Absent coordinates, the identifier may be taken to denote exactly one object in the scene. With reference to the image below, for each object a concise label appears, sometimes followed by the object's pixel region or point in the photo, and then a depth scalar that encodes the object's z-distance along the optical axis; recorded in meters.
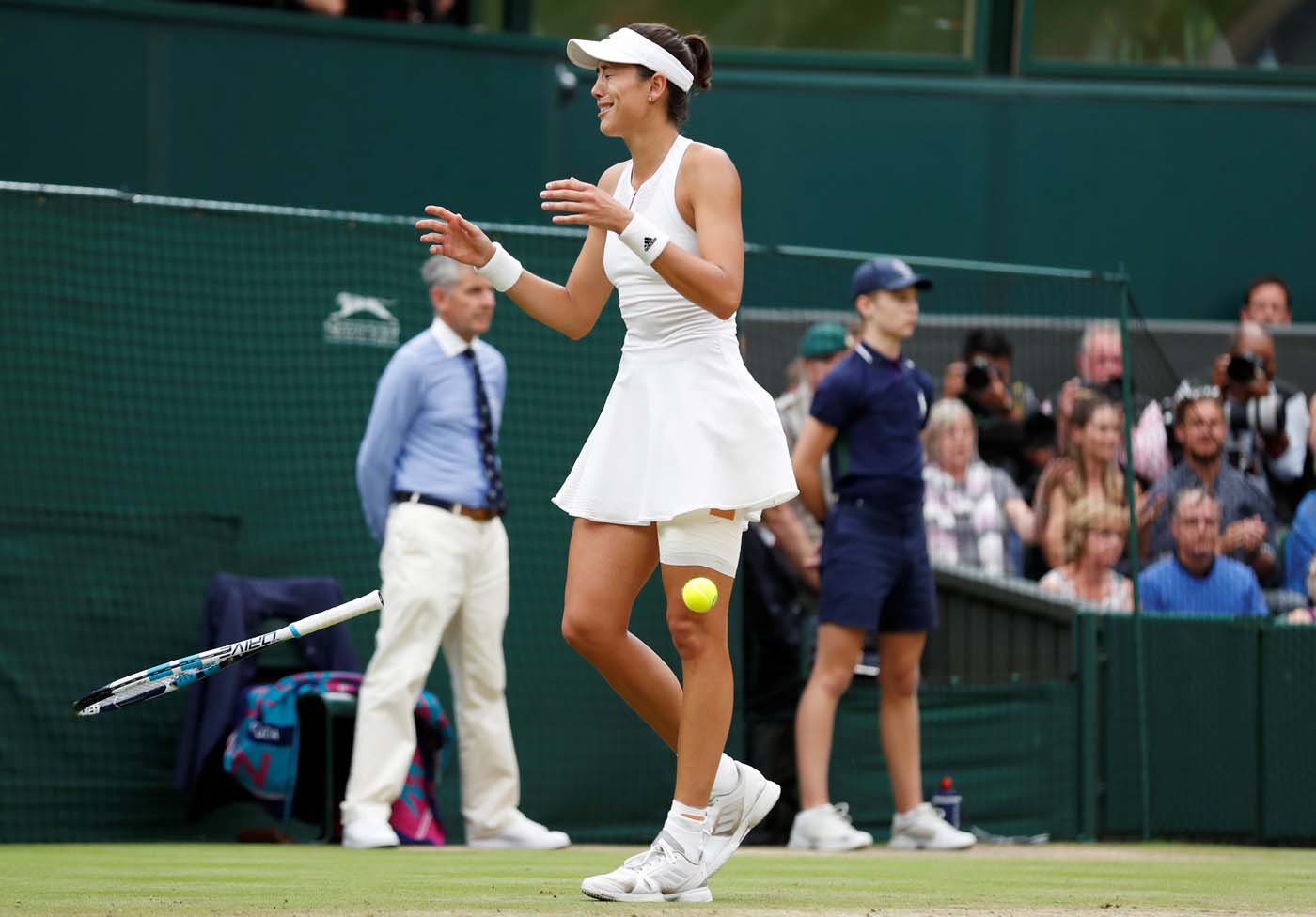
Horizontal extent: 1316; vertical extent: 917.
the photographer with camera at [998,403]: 19.42
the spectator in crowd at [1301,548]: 19.75
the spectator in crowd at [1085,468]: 19.28
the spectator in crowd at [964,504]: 19.16
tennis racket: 10.07
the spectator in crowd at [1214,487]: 19.66
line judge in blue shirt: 16.02
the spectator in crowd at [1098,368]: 19.53
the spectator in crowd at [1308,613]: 19.50
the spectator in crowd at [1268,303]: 24.00
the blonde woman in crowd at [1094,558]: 19.41
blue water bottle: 18.20
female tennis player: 9.81
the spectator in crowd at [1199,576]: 19.50
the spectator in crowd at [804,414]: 18.34
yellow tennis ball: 9.90
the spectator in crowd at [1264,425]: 20.72
